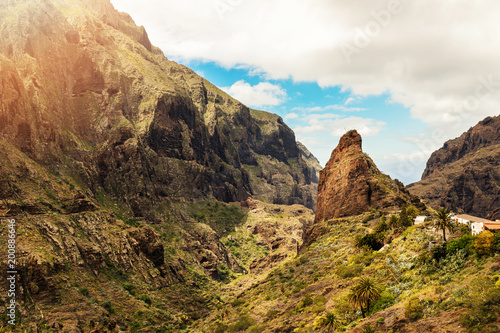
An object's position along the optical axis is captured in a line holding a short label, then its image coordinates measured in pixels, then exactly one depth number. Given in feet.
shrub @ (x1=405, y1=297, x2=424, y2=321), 106.01
